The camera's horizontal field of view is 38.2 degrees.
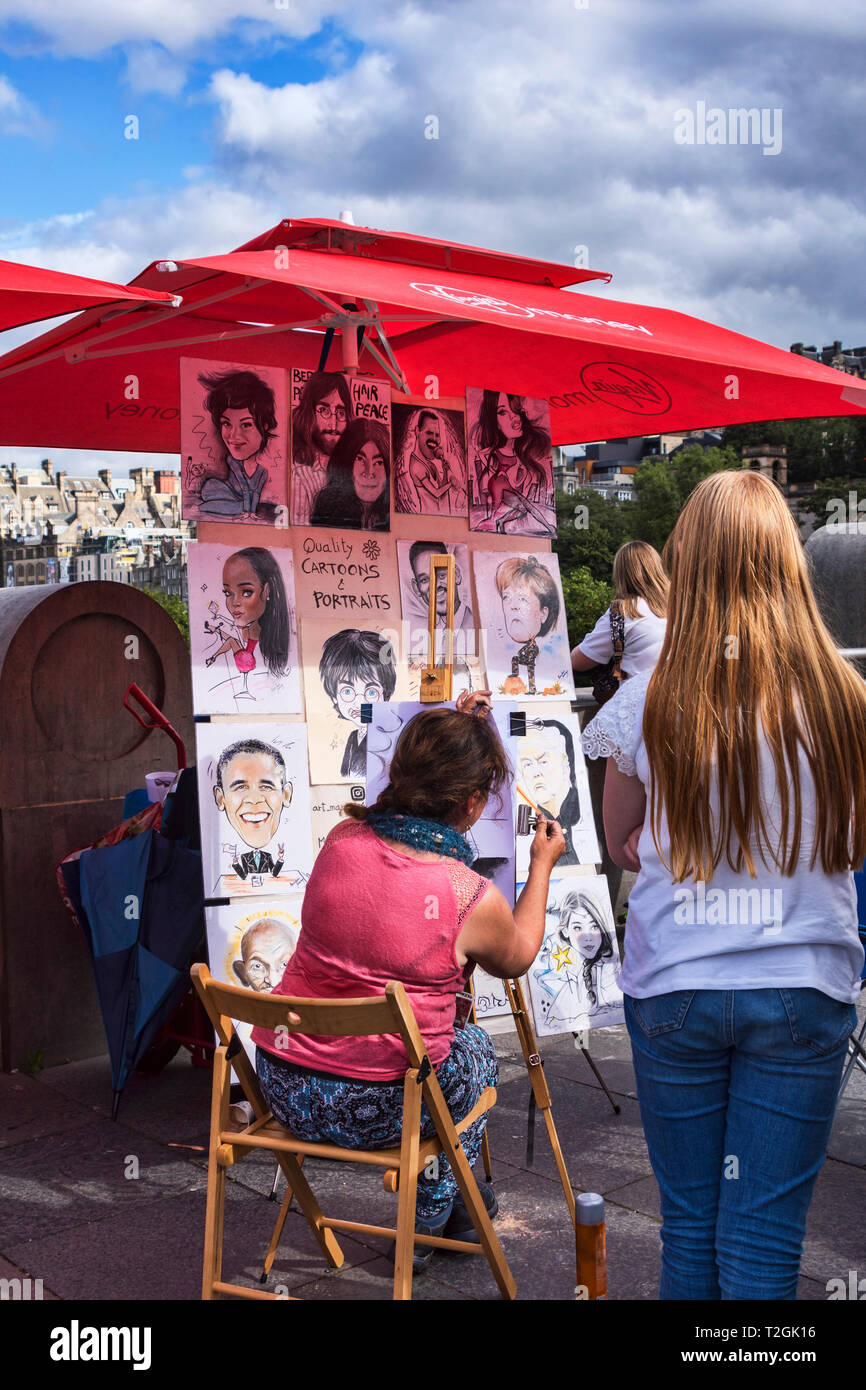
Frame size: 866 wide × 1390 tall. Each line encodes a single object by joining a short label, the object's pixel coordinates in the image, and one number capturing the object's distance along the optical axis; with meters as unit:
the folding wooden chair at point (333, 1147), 2.33
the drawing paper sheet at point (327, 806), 3.73
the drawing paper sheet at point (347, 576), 3.76
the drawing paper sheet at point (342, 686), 3.73
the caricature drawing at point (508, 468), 4.07
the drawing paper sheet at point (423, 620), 3.91
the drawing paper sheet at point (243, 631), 3.57
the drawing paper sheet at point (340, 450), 3.75
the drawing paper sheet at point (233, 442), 3.58
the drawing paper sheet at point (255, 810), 3.55
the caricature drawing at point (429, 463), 3.92
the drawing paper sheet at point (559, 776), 3.91
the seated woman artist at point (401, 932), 2.54
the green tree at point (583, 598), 72.88
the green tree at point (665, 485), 84.00
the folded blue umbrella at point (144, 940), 3.97
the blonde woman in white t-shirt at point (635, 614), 5.02
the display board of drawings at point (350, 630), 3.58
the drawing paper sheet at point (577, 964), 3.78
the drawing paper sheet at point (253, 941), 3.53
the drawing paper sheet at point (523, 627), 3.99
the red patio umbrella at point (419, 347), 3.14
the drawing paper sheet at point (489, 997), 3.64
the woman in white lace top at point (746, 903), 1.91
